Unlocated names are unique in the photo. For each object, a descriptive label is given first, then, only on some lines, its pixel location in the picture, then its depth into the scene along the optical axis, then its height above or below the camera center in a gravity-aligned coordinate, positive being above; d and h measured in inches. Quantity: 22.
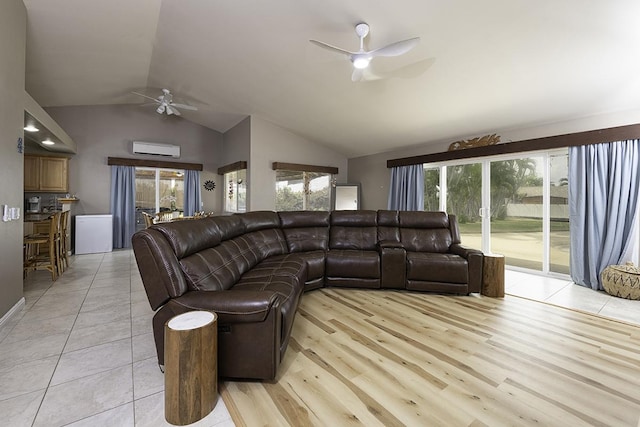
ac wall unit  257.6 +59.6
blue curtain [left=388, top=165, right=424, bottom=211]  225.3 +20.4
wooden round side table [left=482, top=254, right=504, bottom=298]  129.8 -29.3
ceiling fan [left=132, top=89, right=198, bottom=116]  203.0 +80.8
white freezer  225.9 -18.6
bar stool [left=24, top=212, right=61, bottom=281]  147.0 -23.5
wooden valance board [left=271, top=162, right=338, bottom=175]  250.0 +42.0
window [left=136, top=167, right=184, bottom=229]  270.2 +20.4
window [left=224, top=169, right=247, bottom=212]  262.1 +21.5
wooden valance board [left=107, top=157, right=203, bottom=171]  250.1 +45.8
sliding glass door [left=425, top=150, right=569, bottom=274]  169.0 +5.8
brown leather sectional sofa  65.6 -20.4
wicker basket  129.1 -31.7
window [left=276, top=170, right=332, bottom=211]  267.4 +21.7
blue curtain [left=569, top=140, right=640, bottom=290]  137.6 +4.0
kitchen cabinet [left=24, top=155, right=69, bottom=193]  209.2 +28.9
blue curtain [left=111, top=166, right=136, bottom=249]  251.8 +7.4
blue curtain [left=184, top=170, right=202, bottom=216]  283.4 +19.9
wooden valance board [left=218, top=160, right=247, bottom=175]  250.1 +43.1
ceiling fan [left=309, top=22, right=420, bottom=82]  100.0 +61.3
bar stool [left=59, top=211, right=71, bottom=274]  169.4 -19.3
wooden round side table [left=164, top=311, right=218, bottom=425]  53.9 -31.1
